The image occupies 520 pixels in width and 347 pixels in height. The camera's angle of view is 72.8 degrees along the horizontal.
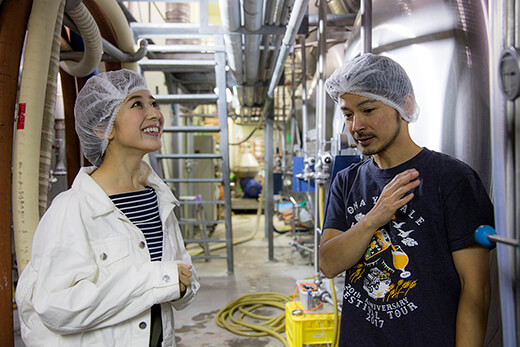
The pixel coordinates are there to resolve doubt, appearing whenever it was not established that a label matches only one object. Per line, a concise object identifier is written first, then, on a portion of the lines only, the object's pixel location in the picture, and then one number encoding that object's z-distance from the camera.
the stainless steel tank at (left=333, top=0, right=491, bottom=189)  0.96
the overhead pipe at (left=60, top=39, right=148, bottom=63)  1.73
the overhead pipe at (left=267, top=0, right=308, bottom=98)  1.56
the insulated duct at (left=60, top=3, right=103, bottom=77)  1.25
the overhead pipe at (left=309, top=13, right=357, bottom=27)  2.32
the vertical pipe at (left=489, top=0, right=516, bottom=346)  0.56
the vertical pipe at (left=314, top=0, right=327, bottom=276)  1.79
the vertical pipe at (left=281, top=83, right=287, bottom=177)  4.39
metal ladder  2.75
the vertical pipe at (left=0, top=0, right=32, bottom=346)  1.01
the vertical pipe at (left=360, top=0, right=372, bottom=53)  1.24
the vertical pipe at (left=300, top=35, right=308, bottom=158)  2.73
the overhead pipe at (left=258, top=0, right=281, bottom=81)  1.81
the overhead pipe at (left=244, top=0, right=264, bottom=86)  1.68
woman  0.76
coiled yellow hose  2.12
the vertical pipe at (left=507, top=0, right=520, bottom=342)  0.53
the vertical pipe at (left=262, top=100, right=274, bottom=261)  3.68
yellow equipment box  1.64
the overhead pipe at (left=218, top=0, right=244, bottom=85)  1.71
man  0.74
